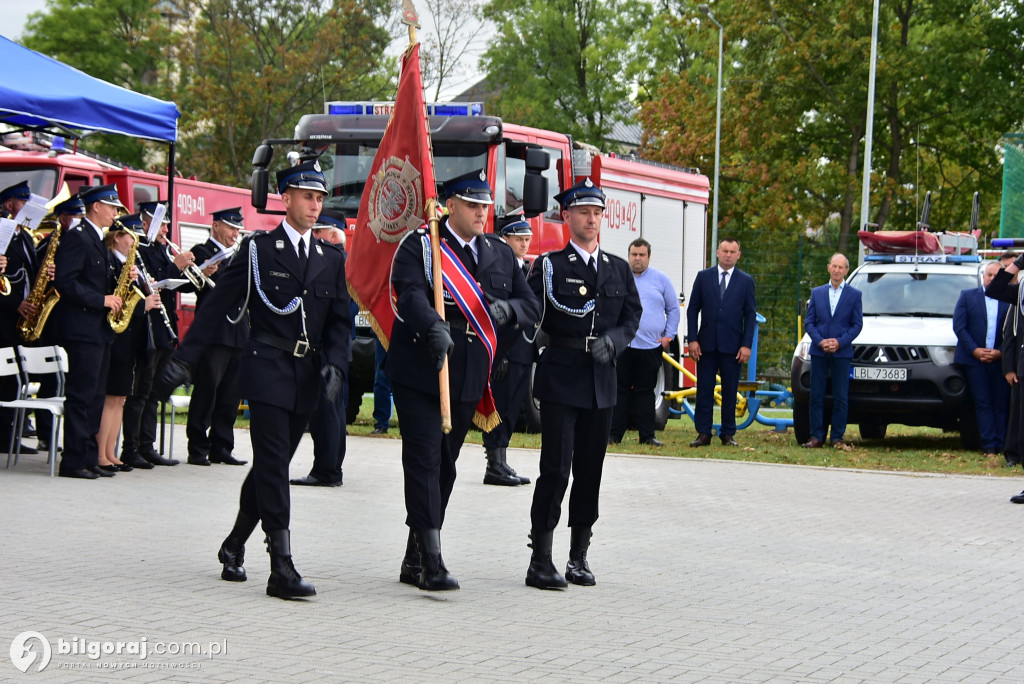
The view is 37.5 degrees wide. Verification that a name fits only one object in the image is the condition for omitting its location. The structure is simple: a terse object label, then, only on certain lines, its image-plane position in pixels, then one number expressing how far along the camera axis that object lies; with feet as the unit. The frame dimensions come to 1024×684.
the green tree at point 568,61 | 184.55
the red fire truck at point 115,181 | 70.64
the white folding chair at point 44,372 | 38.71
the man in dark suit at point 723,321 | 50.75
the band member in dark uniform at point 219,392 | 42.50
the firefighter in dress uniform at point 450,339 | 24.47
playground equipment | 58.08
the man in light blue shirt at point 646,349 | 50.80
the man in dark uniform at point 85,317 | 37.37
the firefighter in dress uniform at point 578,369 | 25.89
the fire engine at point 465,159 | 50.98
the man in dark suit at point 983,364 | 50.62
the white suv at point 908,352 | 51.44
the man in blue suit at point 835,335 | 51.24
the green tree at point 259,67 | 123.54
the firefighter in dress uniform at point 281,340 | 23.99
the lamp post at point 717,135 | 138.11
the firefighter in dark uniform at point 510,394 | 38.65
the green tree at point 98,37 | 162.71
